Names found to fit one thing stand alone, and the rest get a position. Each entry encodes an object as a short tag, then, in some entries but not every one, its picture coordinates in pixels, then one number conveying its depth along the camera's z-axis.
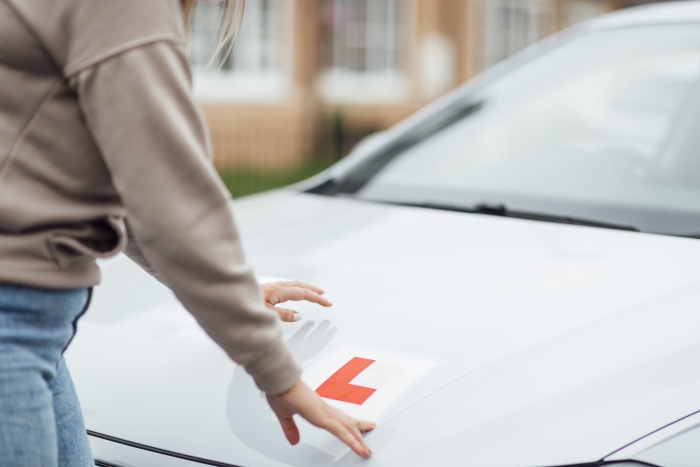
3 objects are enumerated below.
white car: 2.70
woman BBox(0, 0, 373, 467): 2.44
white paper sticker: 2.79
